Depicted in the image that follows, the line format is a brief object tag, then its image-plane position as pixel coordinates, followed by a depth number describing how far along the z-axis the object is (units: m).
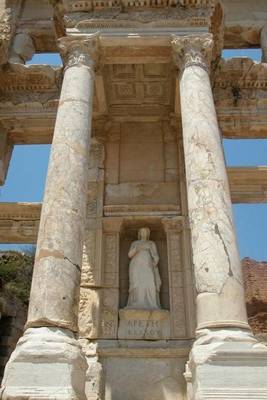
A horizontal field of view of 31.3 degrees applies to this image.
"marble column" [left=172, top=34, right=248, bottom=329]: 7.10
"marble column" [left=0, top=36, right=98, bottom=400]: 6.25
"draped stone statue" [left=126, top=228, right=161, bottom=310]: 10.18
